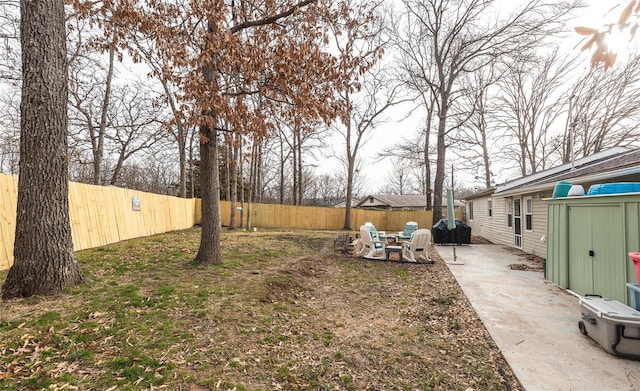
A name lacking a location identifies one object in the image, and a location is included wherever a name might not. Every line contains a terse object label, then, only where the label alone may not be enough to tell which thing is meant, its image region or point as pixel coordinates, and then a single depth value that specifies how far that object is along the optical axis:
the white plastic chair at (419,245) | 8.44
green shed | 3.81
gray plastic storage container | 2.96
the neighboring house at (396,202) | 36.78
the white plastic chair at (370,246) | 8.85
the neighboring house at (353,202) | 44.24
